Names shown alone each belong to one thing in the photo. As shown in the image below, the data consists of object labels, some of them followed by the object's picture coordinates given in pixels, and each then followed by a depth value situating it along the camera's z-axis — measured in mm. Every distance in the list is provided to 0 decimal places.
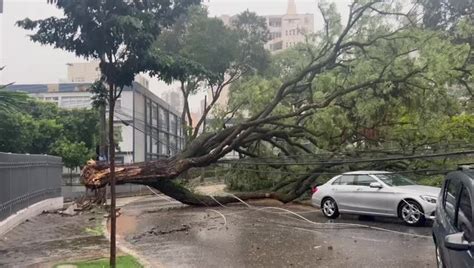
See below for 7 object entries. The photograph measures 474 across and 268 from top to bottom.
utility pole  19766
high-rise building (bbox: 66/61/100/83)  66800
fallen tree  16797
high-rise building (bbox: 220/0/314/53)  82900
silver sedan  12837
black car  4777
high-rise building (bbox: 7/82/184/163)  38969
